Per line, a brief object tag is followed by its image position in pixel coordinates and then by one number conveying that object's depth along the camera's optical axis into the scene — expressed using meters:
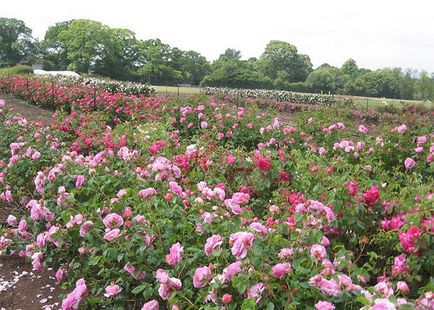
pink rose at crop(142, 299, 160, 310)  1.82
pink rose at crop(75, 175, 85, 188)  2.86
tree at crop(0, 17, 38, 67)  63.72
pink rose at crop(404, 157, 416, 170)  3.28
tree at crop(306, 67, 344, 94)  56.60
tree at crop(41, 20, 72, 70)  64.19
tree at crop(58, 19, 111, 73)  59.56
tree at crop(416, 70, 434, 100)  41.53
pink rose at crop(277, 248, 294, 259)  1.73
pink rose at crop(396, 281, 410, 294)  1.58
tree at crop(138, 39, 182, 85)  61.69
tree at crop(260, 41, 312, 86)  70.12
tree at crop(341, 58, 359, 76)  66.06
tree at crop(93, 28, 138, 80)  60.03
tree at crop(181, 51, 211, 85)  68.39
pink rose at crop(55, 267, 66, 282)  2.69
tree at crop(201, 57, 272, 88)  57.31
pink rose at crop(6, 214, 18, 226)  3.13
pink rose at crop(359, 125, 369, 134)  4.66
